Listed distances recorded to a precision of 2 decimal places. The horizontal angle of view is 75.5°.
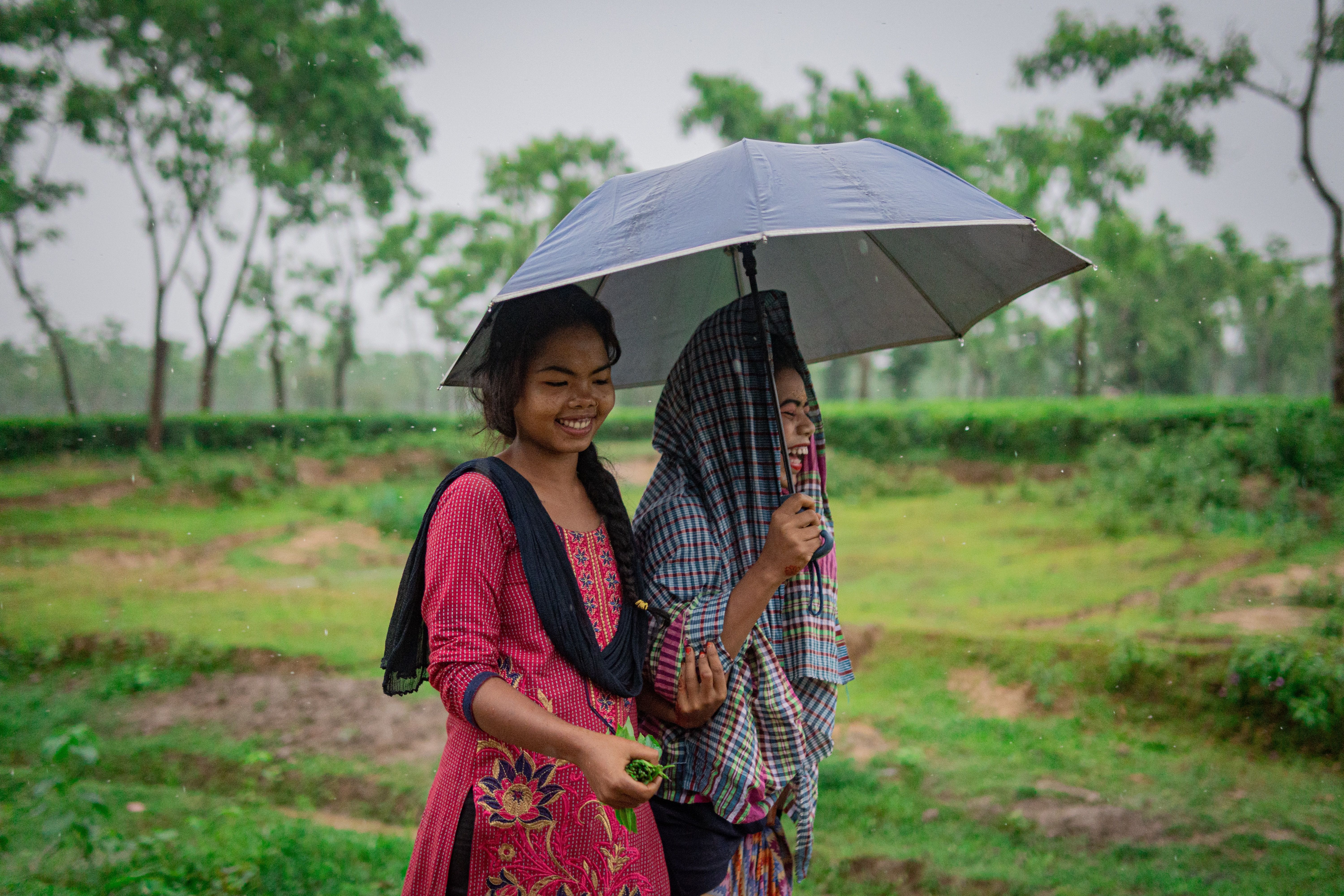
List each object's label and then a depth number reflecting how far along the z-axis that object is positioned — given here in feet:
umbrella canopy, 4.81
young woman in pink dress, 4.52
